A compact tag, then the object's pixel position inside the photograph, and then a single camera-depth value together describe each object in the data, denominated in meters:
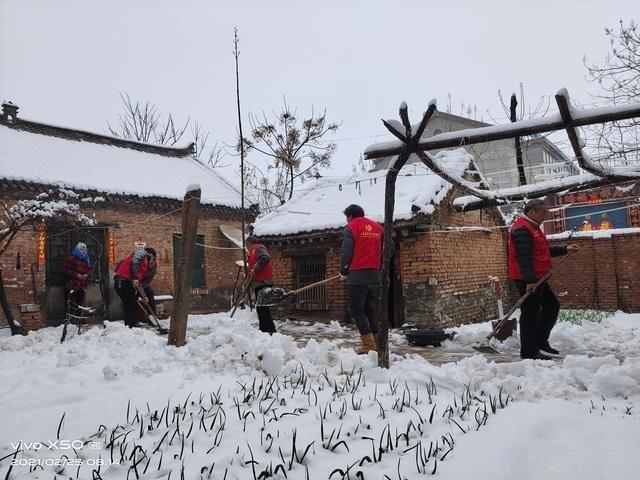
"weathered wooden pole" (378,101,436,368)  4.85
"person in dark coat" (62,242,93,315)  10.17
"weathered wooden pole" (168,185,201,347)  5.80
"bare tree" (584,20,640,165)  8.56
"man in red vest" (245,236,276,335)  7.72
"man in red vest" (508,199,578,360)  5.70
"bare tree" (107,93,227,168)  31.25
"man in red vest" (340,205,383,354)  5.93
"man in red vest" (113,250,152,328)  9.06
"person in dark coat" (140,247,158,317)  9.38
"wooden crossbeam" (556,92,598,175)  4.36
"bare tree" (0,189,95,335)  9.70
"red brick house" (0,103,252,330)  12.08
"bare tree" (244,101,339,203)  23.11
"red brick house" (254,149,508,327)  10.23
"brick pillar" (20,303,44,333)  11.07
